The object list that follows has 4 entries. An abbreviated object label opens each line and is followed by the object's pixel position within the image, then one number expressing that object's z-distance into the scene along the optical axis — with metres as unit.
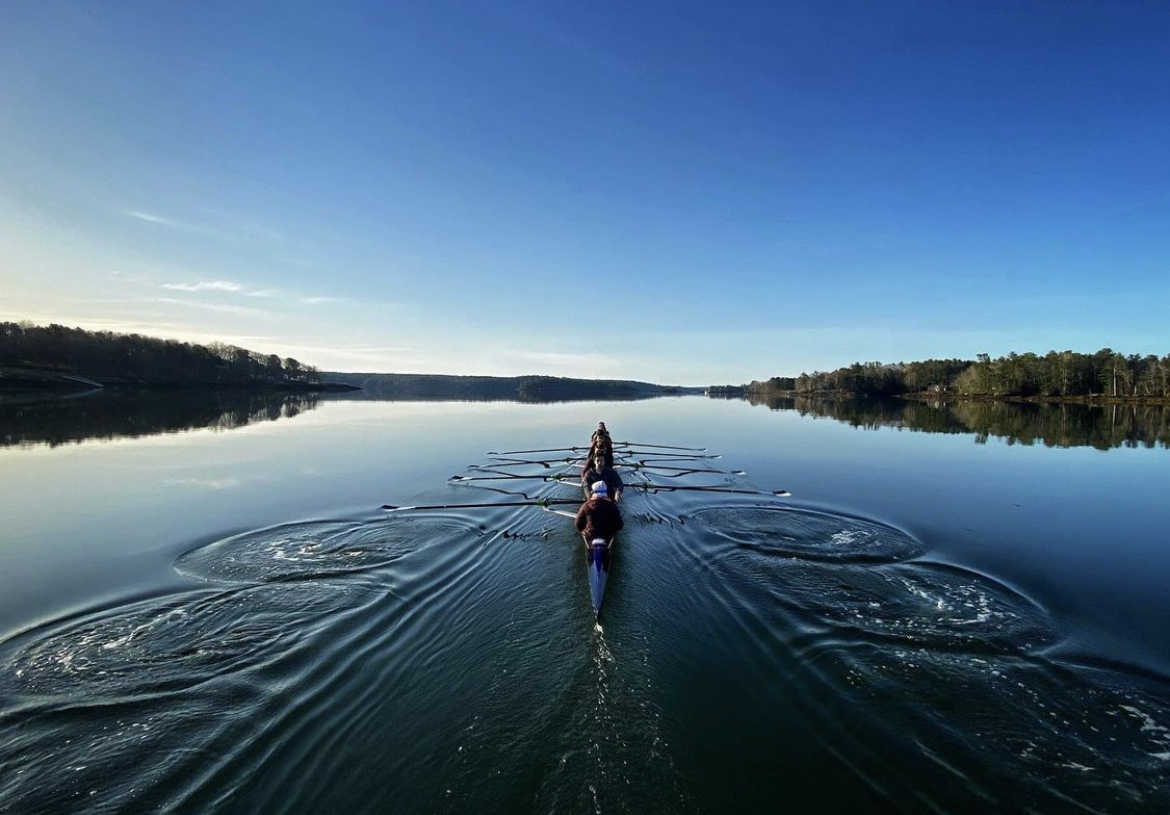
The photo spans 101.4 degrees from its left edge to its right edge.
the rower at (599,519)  10.56
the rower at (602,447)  20.73
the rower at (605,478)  16.09
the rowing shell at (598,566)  9.06
